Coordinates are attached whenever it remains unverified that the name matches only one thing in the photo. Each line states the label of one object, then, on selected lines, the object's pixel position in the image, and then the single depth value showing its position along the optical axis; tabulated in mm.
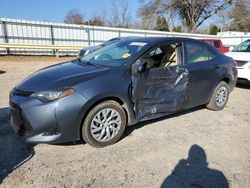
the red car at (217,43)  12771
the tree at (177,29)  42531
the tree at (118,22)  41531
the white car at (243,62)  6929
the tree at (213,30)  46188
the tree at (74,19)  48134
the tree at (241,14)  37312
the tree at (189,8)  37656
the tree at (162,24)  41281
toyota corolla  3018
